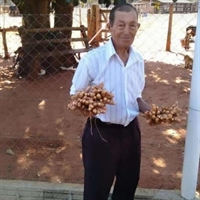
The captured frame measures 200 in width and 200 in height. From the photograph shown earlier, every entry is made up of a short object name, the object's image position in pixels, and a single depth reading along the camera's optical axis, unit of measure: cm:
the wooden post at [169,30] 826
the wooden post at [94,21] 934
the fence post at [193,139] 219
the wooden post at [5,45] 792
